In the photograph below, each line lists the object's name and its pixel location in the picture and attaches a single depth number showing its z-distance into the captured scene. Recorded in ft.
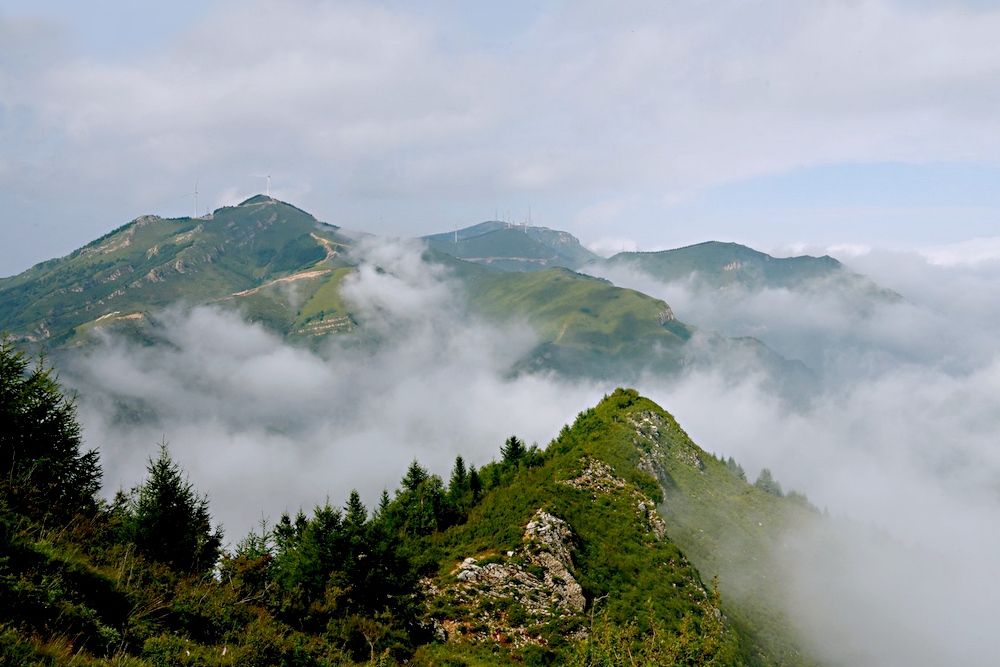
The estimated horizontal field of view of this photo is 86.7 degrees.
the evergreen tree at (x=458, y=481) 210.12
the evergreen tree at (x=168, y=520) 107.86
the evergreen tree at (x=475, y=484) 204.18
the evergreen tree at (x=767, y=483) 606.14
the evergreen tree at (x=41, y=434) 99.66
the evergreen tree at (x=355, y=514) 110.11
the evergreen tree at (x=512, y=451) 249.75
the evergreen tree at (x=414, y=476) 234.17
